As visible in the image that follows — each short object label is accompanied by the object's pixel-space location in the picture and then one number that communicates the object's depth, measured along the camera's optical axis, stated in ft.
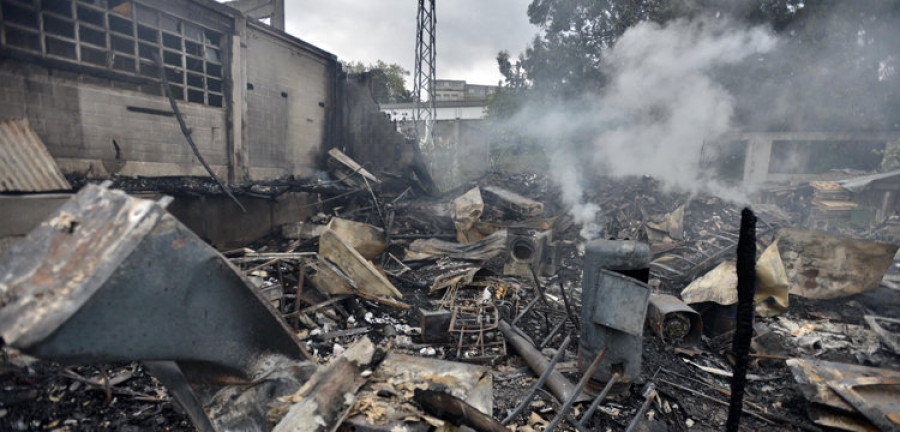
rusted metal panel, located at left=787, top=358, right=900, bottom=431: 10.85
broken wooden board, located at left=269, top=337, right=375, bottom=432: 6.61
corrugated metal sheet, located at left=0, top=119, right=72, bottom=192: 20.71
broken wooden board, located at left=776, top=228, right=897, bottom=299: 20.75
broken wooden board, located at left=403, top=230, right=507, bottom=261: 30.48
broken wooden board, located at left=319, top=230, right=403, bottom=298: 21.27
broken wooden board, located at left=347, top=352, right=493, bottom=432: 7.11
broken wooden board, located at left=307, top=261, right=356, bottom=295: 19.45
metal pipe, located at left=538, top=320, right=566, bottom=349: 16.51
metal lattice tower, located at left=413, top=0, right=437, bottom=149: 64.69
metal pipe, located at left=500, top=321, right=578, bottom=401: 13.11
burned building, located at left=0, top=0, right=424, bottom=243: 23.76
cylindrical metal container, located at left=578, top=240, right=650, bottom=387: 11.60
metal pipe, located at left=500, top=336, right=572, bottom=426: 9.45
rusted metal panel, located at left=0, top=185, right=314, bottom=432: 4.41
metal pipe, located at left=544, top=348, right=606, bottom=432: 8.97
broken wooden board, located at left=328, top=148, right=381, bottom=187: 42.32
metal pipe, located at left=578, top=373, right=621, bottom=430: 10.28
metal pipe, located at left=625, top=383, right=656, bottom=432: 12.73
